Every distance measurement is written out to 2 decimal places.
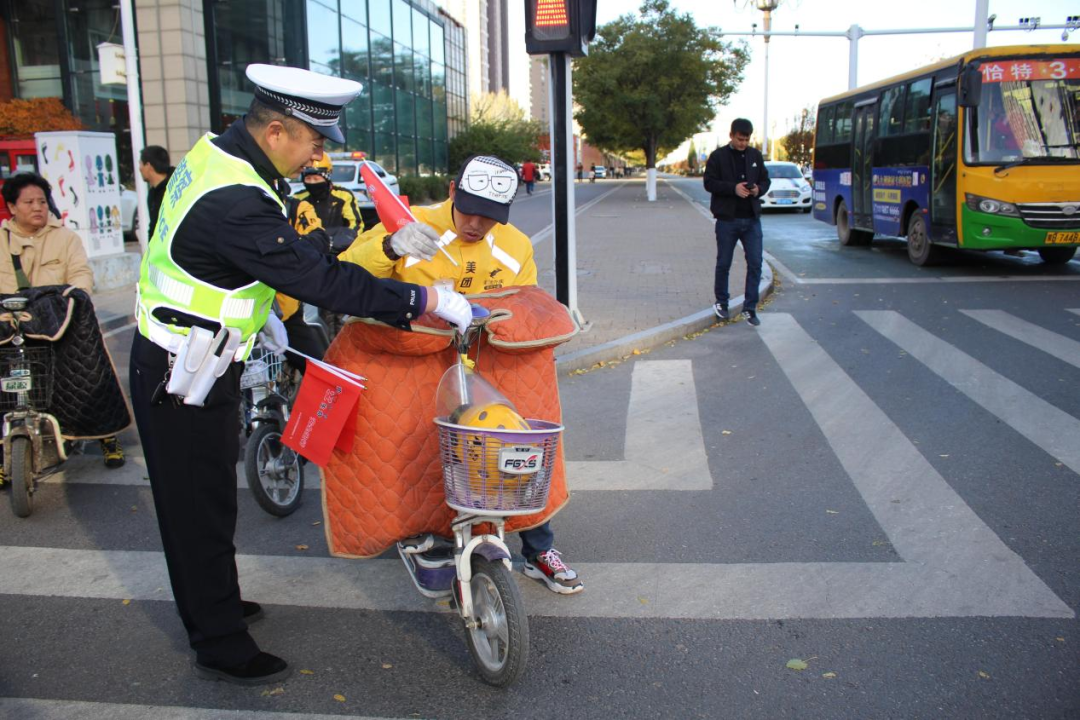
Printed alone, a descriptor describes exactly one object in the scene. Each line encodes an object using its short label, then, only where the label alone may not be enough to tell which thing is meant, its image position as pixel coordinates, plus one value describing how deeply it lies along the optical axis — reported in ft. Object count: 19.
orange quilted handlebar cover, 10.59
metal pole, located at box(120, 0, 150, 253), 39.01
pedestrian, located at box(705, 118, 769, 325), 29.53
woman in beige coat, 17.67
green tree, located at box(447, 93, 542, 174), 173.37
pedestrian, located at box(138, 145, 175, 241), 22.74
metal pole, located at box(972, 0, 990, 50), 72.02
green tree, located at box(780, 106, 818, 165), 195.56
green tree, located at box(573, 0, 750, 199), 122.11
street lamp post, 141.66
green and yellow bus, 38.81
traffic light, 25.52
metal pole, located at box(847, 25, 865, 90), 97.55
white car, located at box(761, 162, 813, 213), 90.48
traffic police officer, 9.07
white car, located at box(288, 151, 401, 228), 69.72
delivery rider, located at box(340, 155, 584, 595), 10.41
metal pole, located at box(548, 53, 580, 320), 27.73
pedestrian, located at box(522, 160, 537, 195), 155.02
